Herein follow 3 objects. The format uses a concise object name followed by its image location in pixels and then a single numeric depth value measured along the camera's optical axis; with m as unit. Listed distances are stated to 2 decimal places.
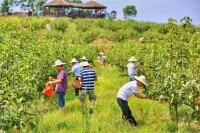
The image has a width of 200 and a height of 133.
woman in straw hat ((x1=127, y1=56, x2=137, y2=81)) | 14.58
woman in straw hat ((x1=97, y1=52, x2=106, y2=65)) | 26.78
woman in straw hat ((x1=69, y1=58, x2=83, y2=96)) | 13.25
